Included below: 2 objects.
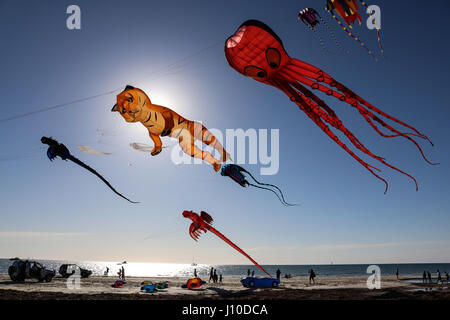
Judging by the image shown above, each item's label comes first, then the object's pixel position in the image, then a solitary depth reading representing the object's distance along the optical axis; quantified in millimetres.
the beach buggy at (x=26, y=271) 22750
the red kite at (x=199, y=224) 17192
